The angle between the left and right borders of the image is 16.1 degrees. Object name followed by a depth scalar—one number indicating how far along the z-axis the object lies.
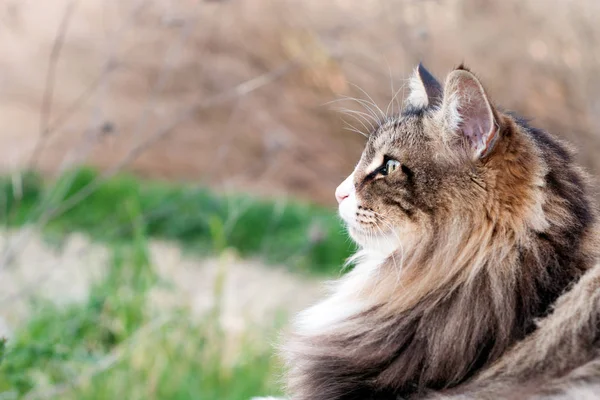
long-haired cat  1.34
